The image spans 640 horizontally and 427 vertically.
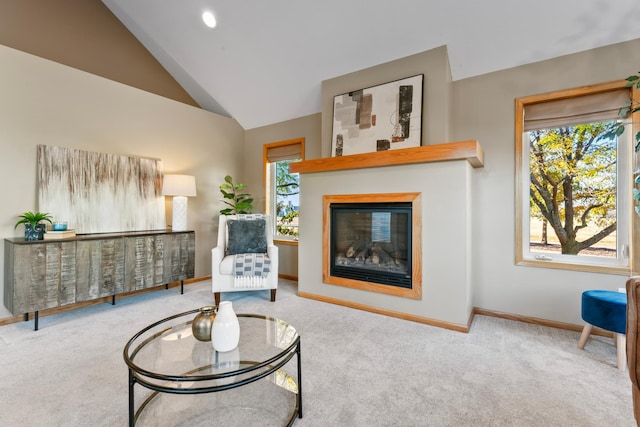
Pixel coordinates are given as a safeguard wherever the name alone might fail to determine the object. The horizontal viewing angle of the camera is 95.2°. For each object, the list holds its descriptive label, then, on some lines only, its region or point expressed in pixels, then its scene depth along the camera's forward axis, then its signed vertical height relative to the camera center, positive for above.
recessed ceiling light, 3.35 +2.29
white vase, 1.47 -0.58
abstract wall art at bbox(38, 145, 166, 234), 3.00 +0.29
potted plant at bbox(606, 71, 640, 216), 2.01 +0.77
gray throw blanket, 3.23 -0.61
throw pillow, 3.61 -0.26
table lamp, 3.74 +0.30
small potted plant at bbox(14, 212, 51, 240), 2.71 -0.10
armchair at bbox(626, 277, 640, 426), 1.09 -0.44
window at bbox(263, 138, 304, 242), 4.51 +0.47
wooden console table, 2.53 -0.51
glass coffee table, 1.26 -0.71
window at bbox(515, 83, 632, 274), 2.50 +0.32
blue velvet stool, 1.97 -0.69
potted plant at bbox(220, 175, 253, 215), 4.28 +0.24
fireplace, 2.81 -0.29
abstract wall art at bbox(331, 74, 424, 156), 2.95 +1.06
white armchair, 3.23 -0.49
